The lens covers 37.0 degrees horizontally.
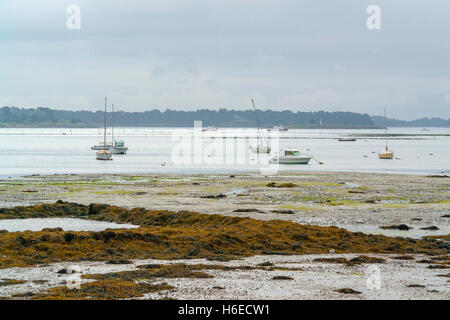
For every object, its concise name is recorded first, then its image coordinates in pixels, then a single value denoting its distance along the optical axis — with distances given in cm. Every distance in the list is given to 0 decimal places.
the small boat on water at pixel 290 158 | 9399
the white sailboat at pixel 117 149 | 12712
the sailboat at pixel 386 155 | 11212
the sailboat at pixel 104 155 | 10644
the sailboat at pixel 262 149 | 13158
